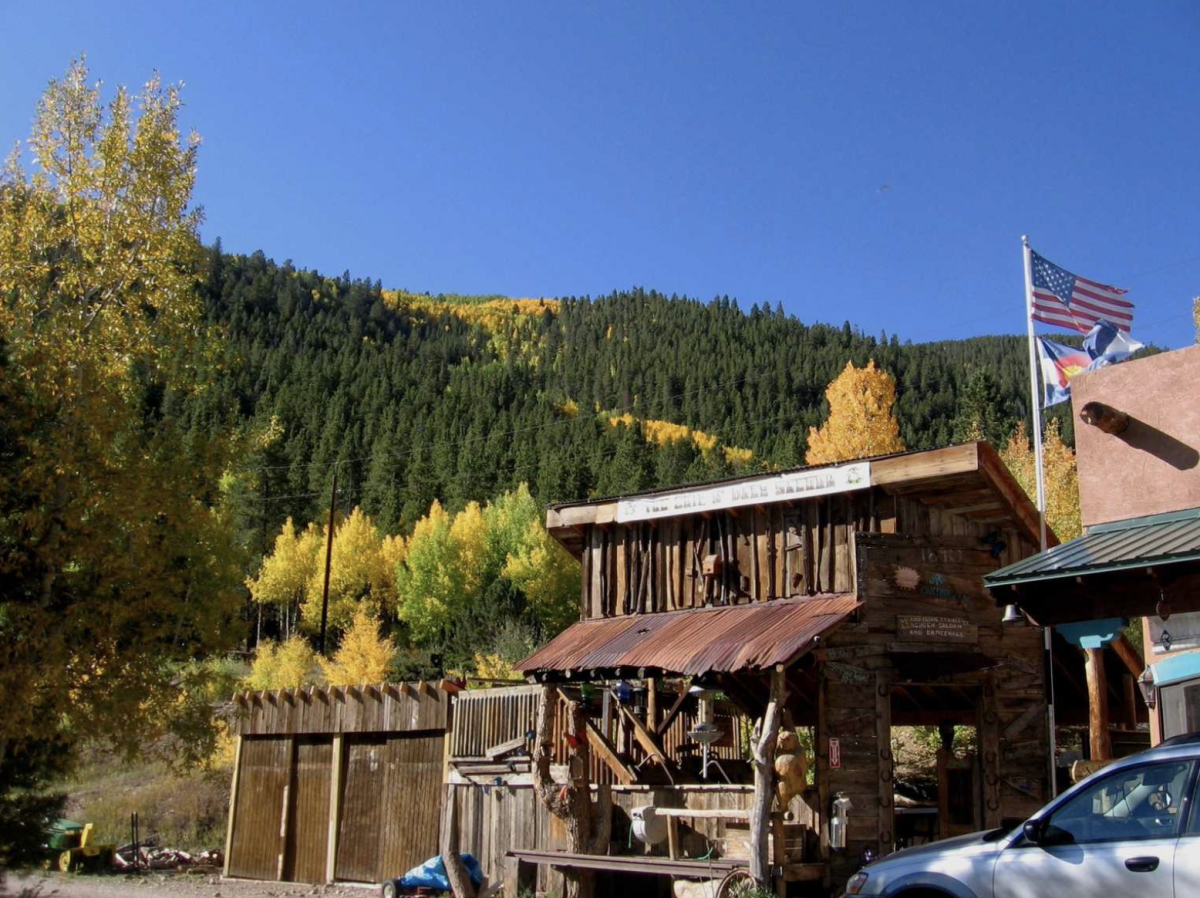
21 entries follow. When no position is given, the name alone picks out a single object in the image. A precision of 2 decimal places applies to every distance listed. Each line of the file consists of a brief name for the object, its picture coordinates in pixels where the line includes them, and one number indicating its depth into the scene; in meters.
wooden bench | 13.90
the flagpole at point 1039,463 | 16.12
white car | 7.07
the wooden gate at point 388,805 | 19.61
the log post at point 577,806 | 15.86
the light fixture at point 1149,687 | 14.04
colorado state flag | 18.44
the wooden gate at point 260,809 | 22.25
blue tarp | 17.27
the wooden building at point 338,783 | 19.80
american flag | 18.94
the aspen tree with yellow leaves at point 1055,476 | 35.53
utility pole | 44.19
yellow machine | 25.06
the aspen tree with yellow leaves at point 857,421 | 41.03
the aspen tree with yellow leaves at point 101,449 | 12.12
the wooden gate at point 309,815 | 21.33
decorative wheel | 13.57
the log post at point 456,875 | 16.36
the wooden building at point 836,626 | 14.86
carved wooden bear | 13.45
